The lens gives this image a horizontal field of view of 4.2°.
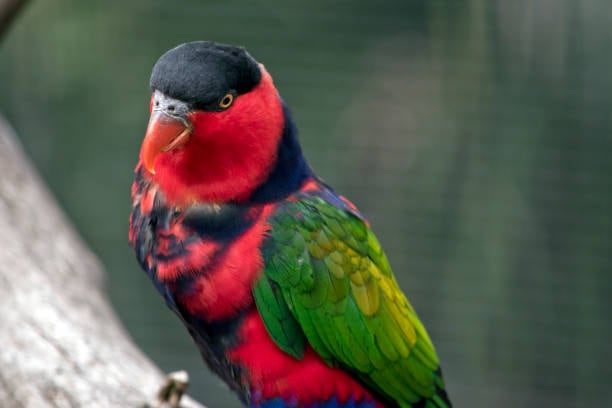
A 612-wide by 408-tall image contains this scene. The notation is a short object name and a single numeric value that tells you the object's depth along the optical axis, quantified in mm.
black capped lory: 2453
